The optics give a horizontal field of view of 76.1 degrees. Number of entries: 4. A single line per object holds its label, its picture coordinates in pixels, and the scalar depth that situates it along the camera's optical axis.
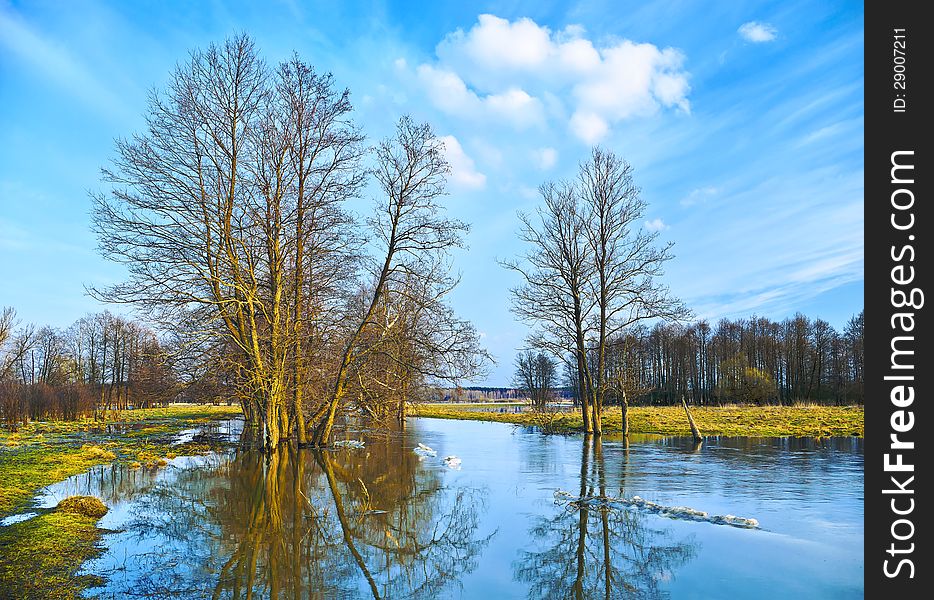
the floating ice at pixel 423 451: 19.55
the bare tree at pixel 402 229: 20.91
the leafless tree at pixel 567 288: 26.89
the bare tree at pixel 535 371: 54.72
